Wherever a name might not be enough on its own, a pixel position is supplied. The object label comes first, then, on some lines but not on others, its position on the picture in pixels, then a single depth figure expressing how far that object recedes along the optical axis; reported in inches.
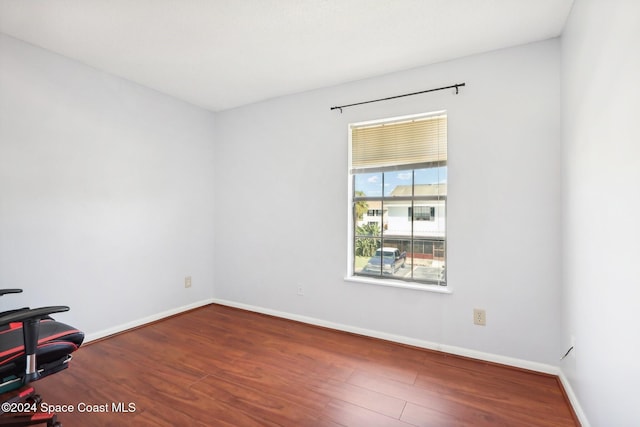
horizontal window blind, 107.0
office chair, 56.1
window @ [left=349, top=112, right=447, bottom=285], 108.3
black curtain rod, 101.1
